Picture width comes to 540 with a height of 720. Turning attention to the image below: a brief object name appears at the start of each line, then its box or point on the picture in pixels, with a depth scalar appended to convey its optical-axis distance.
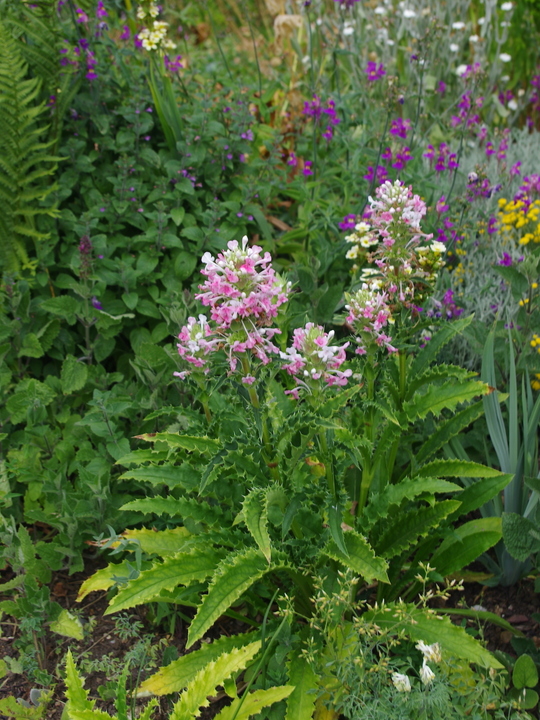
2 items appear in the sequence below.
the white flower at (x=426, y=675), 1.44
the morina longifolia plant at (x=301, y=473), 1.63
